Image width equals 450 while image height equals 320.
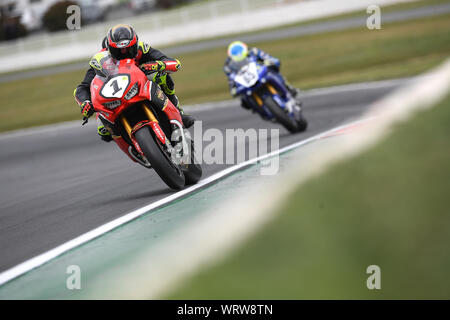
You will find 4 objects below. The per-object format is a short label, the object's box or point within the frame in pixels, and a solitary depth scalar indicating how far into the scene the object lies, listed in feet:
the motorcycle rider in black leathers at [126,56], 44.80
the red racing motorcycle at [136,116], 43.52
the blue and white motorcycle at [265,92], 70.44
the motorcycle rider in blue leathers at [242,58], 72.13
